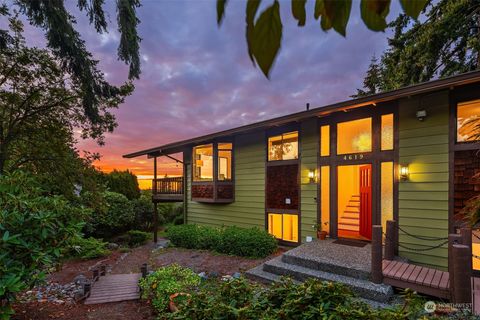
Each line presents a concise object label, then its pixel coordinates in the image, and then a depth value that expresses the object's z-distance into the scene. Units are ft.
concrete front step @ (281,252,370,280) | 17.12
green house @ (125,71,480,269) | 18.21
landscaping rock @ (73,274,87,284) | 20.96
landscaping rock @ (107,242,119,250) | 34.71
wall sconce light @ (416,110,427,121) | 18.99
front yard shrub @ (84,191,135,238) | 37.34
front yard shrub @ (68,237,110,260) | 29.96
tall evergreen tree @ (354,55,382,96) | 59.59
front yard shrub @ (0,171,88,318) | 11.39
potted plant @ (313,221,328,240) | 24.86
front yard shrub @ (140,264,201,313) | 15.50
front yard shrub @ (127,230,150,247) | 37.55
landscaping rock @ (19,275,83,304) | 18.33
